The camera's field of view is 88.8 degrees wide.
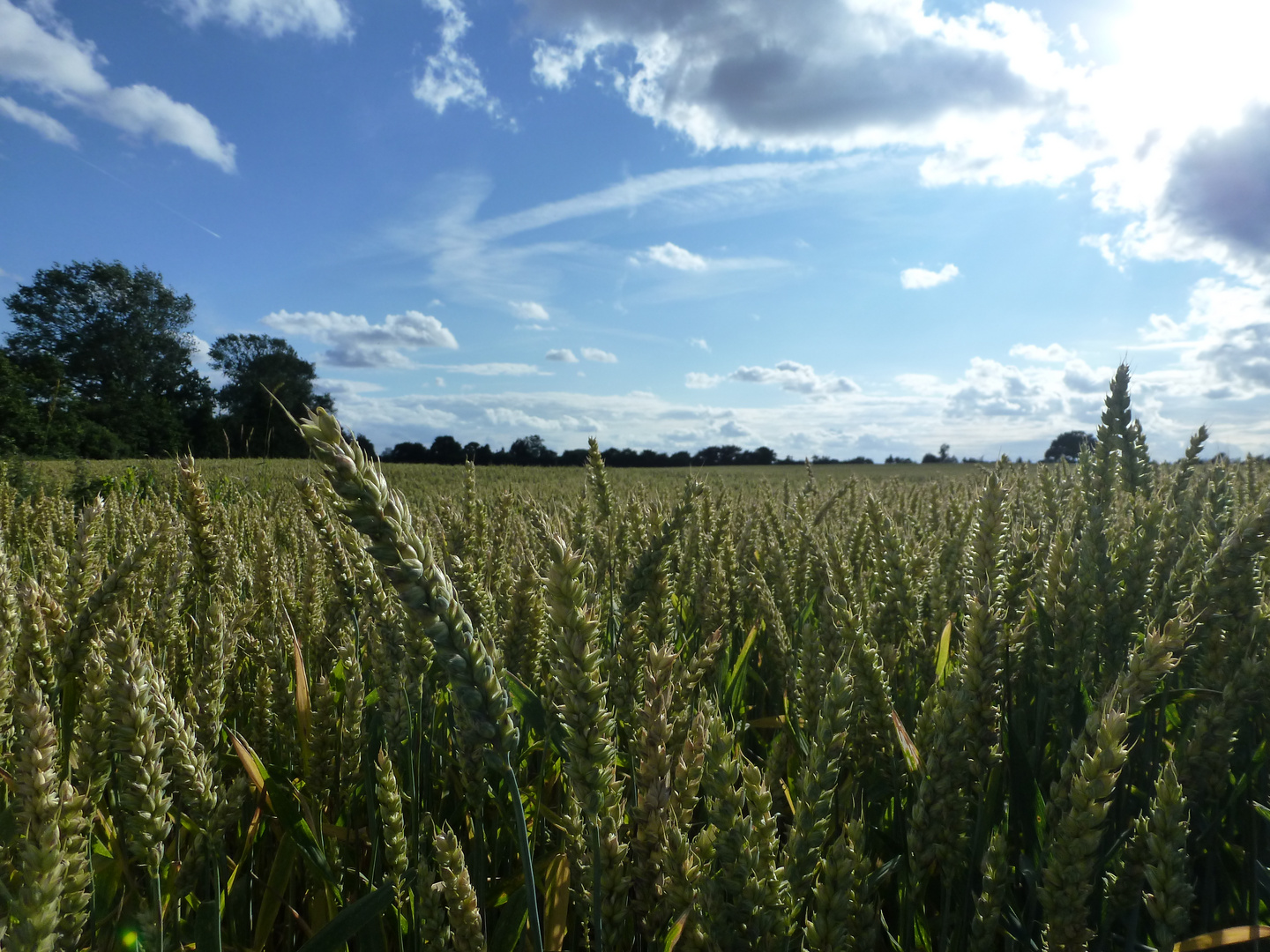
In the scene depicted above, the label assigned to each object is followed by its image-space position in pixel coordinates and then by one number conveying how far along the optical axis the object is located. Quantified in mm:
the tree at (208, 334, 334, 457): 51375
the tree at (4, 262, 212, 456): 51719
